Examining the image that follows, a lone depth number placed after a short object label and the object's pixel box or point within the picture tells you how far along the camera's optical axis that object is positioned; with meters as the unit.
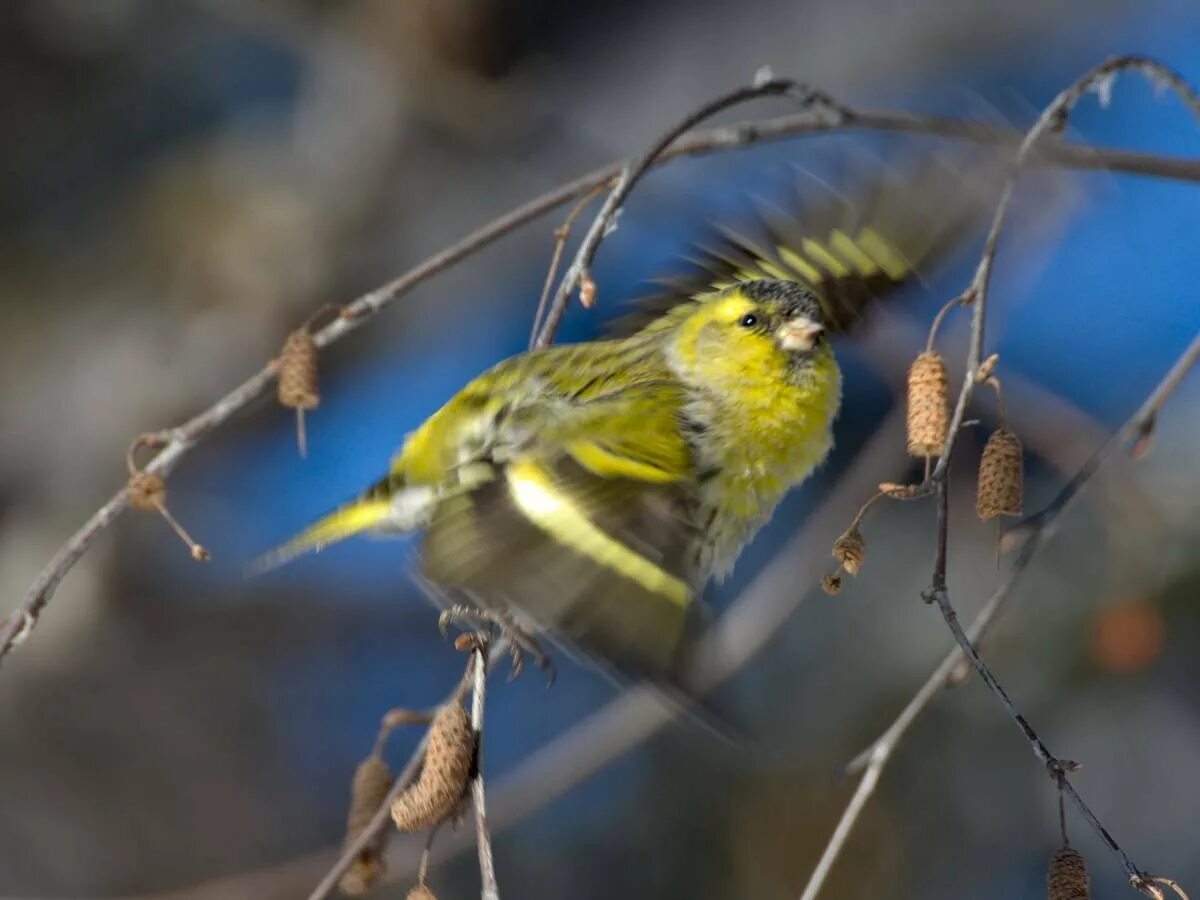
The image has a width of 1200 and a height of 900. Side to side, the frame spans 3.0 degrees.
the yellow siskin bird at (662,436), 4.33
